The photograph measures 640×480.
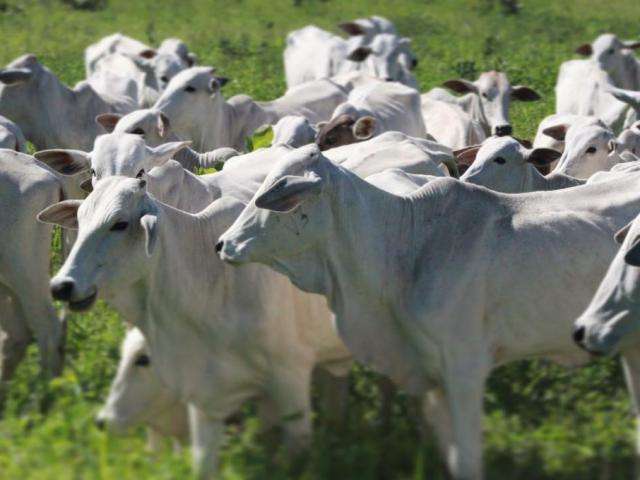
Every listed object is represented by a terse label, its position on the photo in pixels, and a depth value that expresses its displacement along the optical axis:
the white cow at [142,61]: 30.84
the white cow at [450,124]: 25.11
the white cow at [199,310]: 12.64
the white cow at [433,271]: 12.07
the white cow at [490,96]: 27.22
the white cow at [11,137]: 18.75
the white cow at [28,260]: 15.35
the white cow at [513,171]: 17.39
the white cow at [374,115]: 21.36
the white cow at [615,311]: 11.56
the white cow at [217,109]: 24.87
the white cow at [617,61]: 31.19
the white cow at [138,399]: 12.85
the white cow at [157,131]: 19.75
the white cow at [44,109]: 25.36
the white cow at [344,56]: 33.34
